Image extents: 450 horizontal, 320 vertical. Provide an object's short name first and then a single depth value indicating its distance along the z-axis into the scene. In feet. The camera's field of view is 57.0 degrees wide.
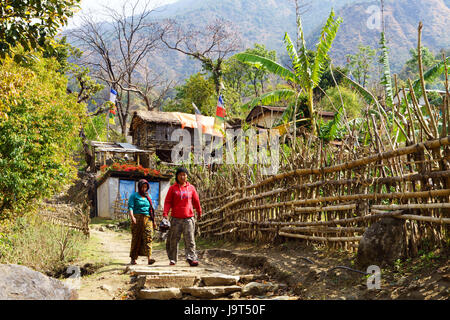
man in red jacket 21.75
